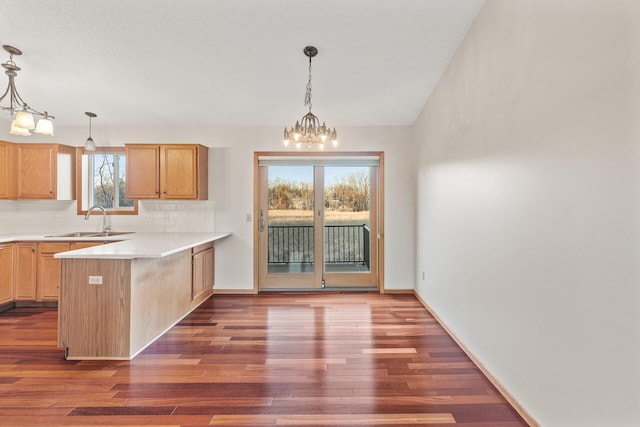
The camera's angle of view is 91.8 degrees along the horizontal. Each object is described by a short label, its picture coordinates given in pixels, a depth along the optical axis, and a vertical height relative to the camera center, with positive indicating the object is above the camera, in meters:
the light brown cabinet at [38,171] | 4.20 +0.62
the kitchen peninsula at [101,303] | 2.61 -0.74
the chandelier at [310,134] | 2.81 +0.76
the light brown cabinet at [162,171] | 4.23 +0.62
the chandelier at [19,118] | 2.82 +0.92
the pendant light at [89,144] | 4.16 +0.97
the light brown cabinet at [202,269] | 3.87 -0.71
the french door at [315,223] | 4.79 -0.11
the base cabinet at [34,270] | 3.87 -0.68
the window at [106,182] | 4.64 +0.52
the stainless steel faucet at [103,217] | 4.43 -0.01
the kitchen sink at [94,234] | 4.34 -0.25
